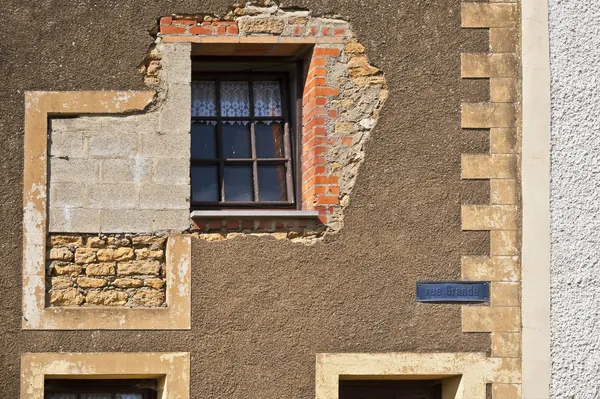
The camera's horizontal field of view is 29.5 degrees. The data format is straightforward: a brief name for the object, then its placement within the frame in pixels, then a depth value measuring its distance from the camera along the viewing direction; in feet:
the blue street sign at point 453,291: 27.20
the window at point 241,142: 28.27
